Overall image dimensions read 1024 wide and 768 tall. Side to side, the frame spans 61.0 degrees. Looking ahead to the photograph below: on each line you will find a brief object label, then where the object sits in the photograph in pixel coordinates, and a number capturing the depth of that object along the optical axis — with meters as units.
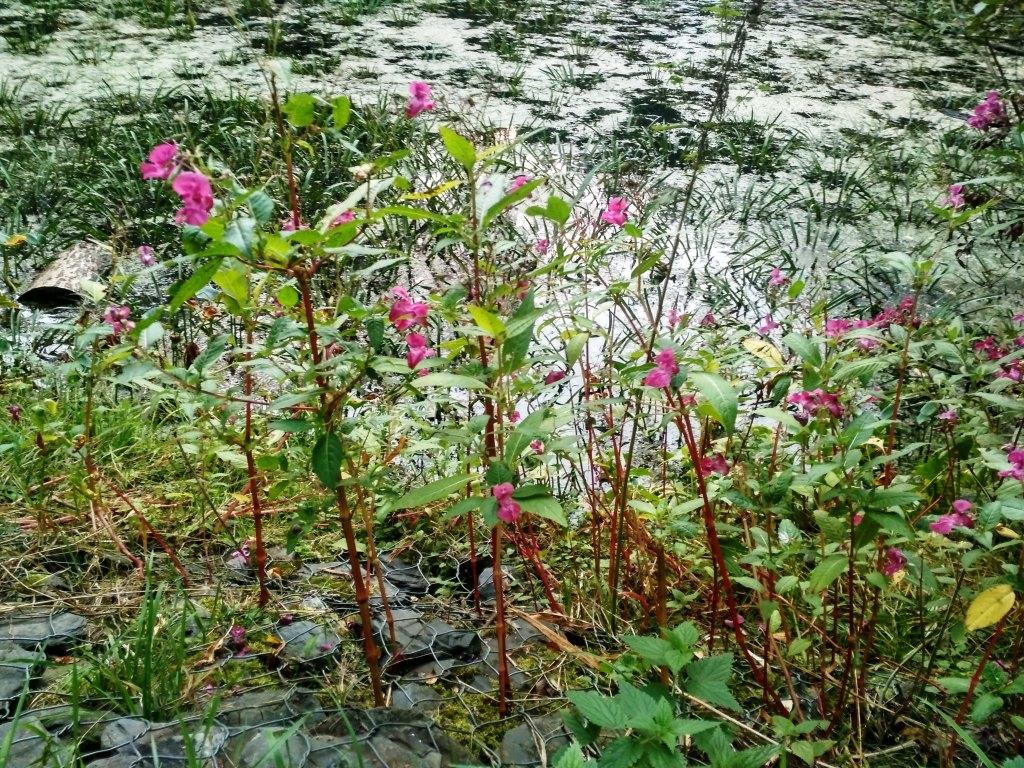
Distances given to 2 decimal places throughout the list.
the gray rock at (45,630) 1.35
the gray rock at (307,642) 1.37
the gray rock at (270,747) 1.05
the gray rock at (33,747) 1.02
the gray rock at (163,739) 1.07
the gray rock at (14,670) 1.21
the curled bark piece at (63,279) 2.70
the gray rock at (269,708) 1.18
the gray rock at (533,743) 1.19
